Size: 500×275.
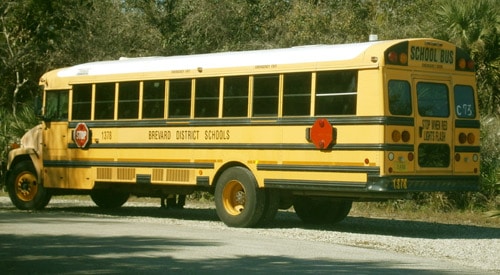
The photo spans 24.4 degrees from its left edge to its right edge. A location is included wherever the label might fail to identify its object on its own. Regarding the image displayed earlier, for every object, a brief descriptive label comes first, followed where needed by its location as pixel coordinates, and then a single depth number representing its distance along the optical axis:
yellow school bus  15.91
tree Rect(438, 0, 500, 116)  23.27
